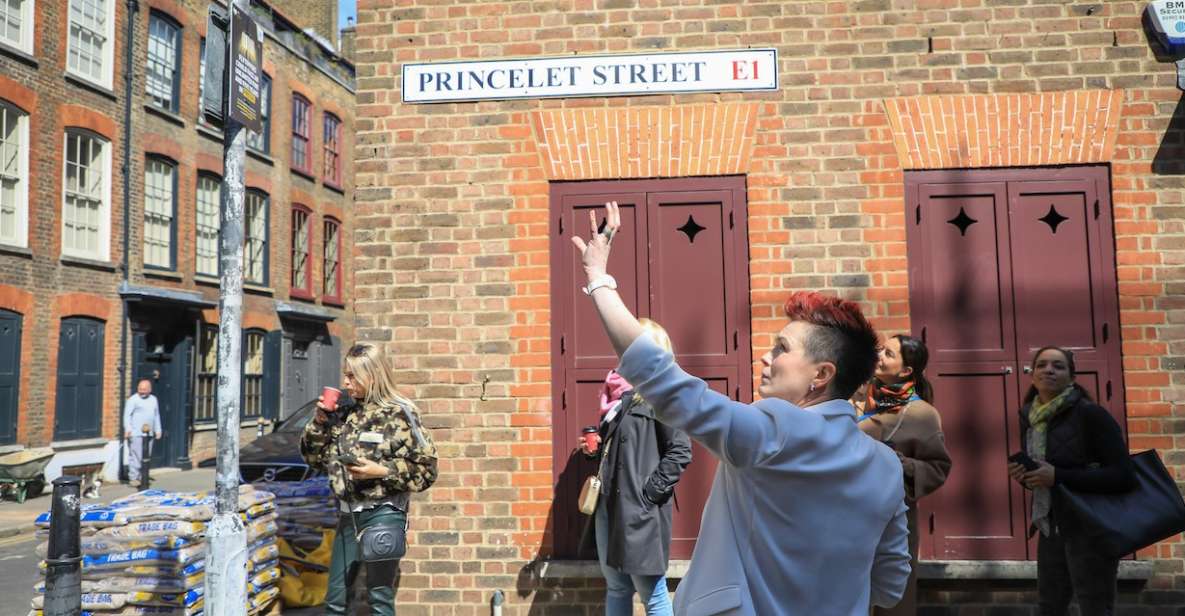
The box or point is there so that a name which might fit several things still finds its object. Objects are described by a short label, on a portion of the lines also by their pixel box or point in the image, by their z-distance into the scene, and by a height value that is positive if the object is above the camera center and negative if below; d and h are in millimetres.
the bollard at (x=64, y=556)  4797 -940
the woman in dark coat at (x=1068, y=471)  4305 -503
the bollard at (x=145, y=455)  15898 -1354
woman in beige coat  4070 -252
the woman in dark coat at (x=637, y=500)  4609 -662
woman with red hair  1975 -221
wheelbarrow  14430 -1492
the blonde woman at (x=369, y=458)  4750 -438
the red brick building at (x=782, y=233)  5578 +850
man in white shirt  16672 -775
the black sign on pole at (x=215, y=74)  5203 +1732
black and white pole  5145 -175
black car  9258 -857
